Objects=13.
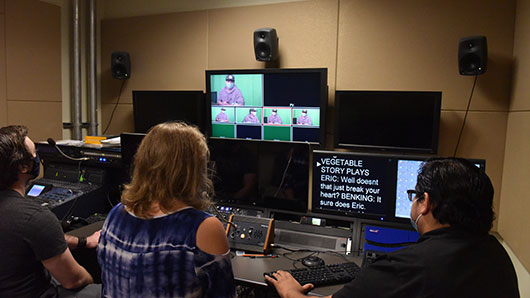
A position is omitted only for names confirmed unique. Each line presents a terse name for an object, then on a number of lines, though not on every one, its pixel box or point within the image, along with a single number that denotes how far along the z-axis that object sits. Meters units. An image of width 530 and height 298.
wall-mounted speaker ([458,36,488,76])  2.52
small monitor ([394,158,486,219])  1.80
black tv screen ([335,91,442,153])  2.70
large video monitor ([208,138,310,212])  2.05
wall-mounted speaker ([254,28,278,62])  3.05
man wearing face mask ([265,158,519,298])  1.08
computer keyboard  1.62
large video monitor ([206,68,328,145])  3.01
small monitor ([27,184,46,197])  2.54
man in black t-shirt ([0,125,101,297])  1.44
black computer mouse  1.79
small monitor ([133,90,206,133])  3.38
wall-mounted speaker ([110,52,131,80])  3.67
